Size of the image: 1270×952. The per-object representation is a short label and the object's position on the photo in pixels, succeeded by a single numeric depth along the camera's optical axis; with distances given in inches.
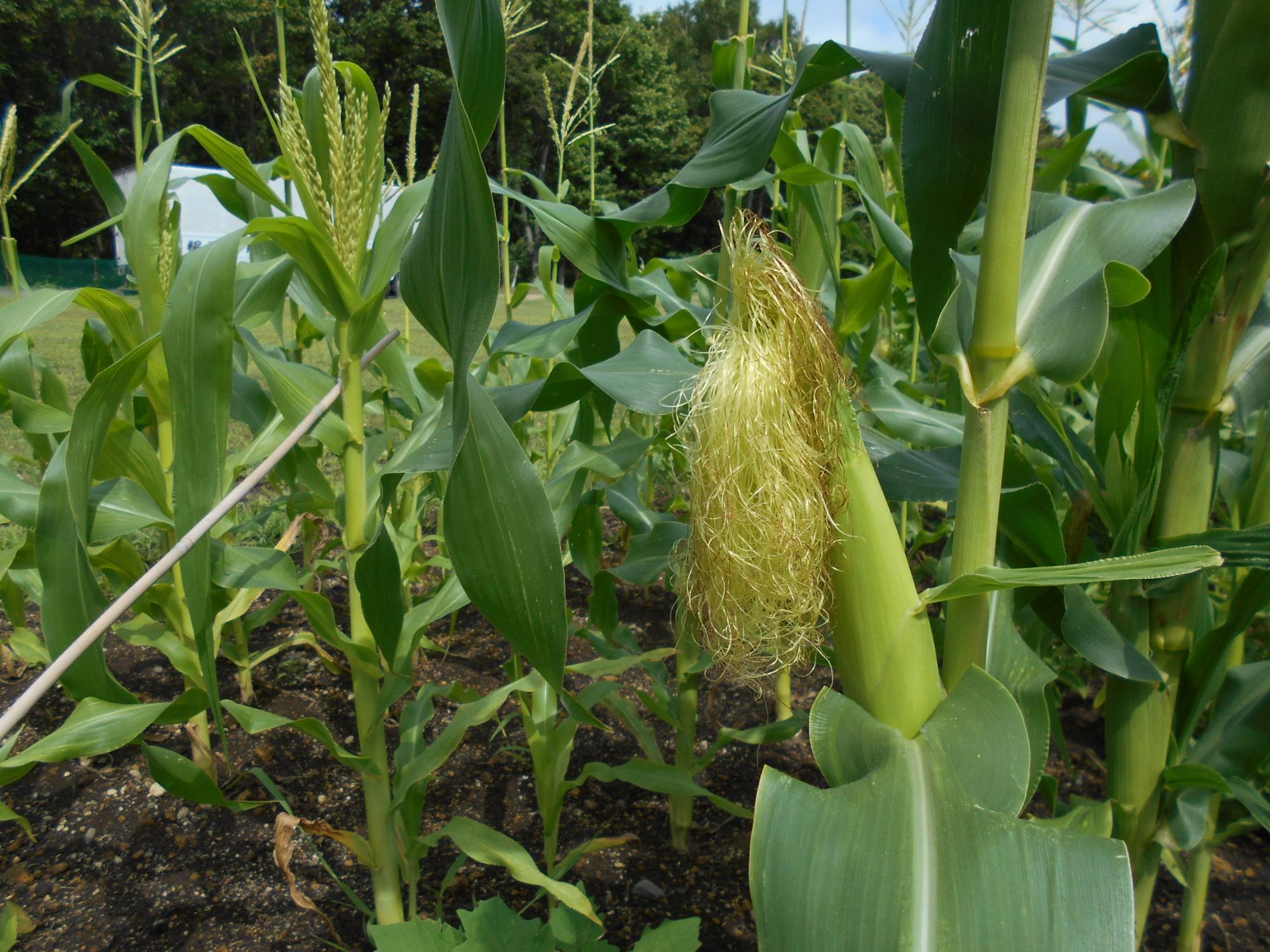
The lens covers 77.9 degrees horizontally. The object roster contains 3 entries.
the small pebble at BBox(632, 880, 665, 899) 61.5
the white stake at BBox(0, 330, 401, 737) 26.8
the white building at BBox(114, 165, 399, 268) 576.4
